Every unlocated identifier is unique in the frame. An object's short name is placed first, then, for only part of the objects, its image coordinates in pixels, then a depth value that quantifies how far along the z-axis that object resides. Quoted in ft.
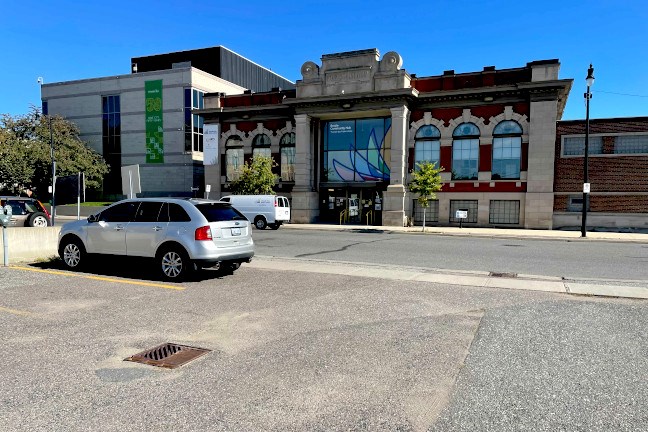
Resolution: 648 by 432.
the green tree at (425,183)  84.99
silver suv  27.89
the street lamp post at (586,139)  70.27
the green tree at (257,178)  104.37
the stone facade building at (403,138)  90.12
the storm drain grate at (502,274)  32.09
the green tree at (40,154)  134.51
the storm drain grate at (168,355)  14.17
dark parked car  58.13
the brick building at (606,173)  85.66
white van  82.43
